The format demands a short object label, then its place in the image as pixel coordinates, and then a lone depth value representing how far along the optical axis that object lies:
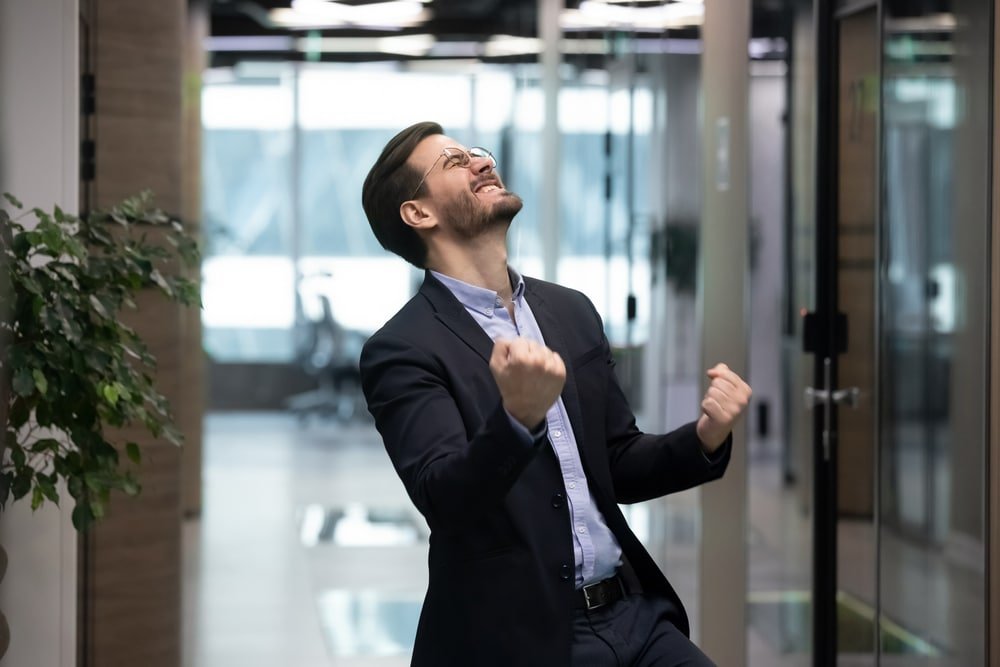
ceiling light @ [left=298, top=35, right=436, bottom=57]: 13.14
